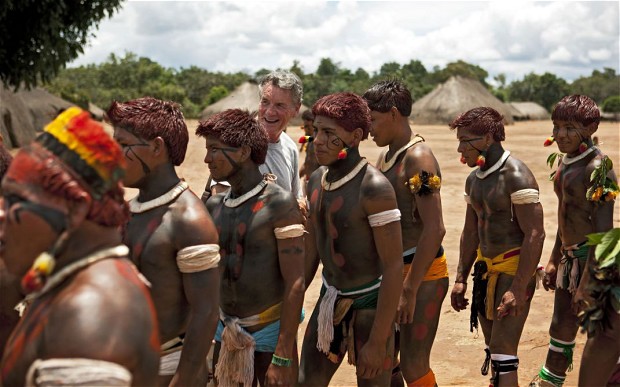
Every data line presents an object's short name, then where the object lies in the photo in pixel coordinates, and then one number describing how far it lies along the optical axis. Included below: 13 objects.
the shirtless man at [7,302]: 3.52
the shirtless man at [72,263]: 2.12
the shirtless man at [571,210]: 5.87
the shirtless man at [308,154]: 9.56
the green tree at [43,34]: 19.16
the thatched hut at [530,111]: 53.94
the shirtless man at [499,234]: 5.54
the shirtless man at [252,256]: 4.26
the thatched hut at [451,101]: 43.94
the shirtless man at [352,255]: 4.34
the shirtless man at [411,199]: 5.27
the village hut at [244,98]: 38.34
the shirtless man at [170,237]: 3.45
